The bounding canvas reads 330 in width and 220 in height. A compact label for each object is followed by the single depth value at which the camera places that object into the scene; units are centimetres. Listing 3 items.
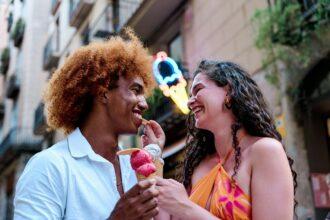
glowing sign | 600
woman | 235
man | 201
